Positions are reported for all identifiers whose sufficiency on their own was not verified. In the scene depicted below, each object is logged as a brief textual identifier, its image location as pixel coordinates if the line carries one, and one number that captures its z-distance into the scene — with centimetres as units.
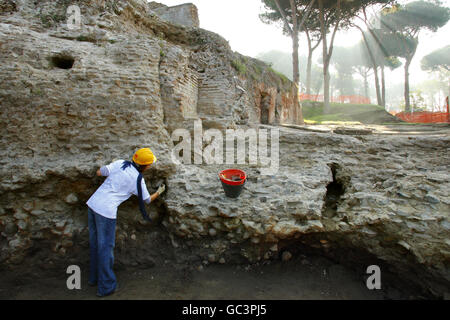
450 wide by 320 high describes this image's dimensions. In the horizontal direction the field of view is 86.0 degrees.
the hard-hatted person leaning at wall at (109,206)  276
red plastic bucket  329
